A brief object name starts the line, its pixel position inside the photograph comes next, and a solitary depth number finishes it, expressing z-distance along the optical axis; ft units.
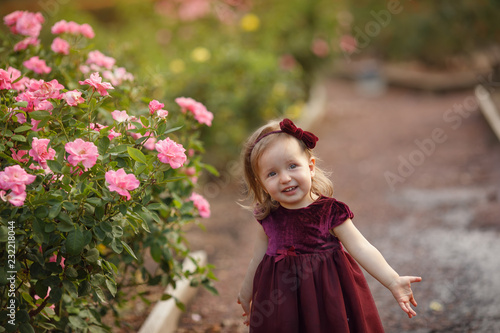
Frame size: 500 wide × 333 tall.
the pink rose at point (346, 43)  33.06
